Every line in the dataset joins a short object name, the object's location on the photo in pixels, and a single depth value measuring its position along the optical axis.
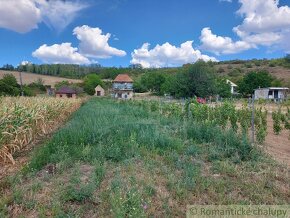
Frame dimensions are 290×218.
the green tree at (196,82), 34.74
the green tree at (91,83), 58.12
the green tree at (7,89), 24.51
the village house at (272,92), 41.13
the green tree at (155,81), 56.27
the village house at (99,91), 59.53
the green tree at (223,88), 38.02
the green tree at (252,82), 44.39
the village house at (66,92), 44.59
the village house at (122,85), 58.45
